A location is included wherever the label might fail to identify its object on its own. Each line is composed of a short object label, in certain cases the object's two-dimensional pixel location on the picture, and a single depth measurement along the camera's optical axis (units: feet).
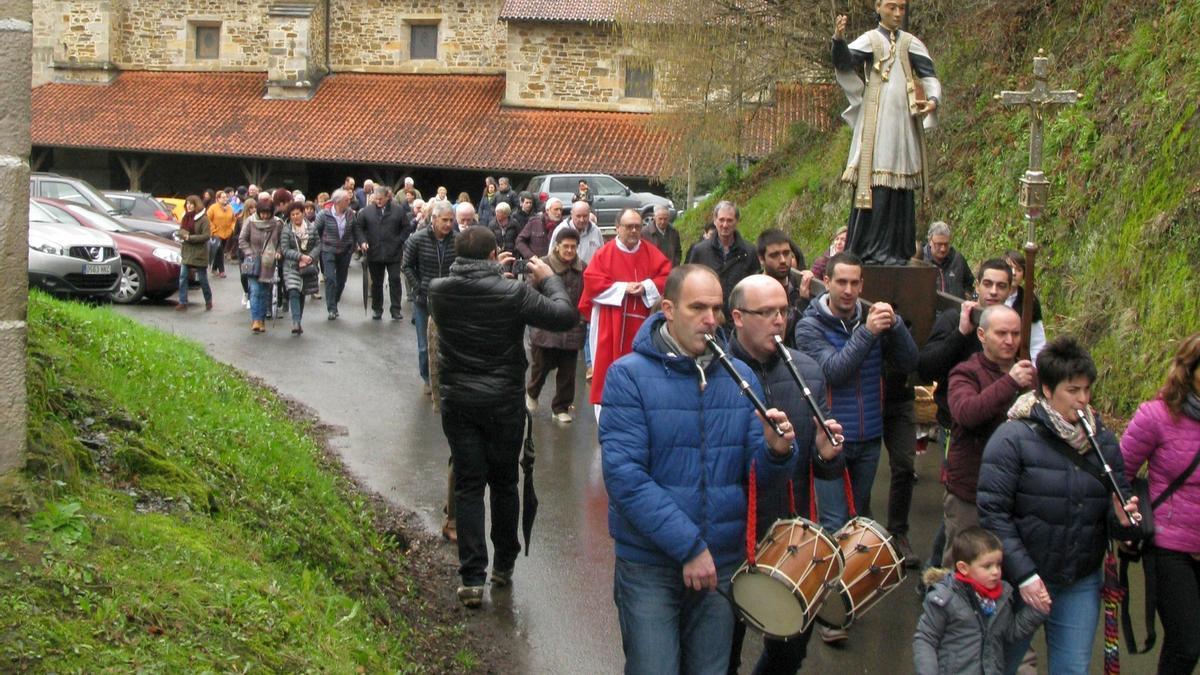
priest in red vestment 36.73
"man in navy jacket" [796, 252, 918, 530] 23.22
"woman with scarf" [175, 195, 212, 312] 63.41
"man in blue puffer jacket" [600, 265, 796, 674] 16.22
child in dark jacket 17.72
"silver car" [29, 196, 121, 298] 61.77
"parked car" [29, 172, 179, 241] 83.51
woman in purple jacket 19.45
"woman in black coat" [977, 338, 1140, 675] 18.47
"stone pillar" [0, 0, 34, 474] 17.15
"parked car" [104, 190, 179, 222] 96.58
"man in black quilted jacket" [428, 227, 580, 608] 24.66
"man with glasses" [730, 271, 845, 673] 18.17
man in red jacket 21.38
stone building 134.31
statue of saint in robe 28.63
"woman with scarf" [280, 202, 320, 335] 57.82
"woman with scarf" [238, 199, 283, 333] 57.77
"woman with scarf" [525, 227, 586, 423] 39.40
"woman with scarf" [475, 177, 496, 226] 84.58
